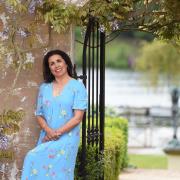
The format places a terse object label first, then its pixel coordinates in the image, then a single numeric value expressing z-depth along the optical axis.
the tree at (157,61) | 25.78
